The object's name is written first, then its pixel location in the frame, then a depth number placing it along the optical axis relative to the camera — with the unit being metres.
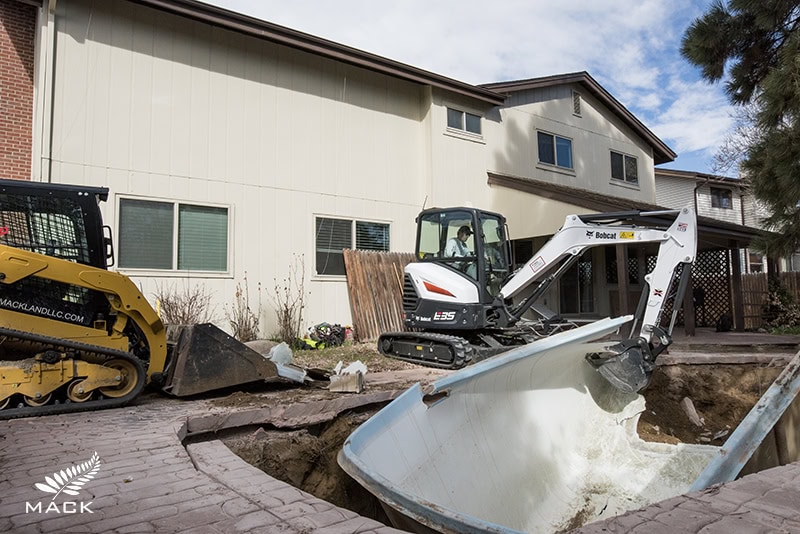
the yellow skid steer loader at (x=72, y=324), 4.61
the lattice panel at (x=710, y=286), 15.79
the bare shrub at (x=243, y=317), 9.75
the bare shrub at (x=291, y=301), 10.27
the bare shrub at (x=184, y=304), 8.84
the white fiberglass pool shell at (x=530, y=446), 3.82
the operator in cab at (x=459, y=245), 8.15
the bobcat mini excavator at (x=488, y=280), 6.27
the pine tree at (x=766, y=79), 7.22
